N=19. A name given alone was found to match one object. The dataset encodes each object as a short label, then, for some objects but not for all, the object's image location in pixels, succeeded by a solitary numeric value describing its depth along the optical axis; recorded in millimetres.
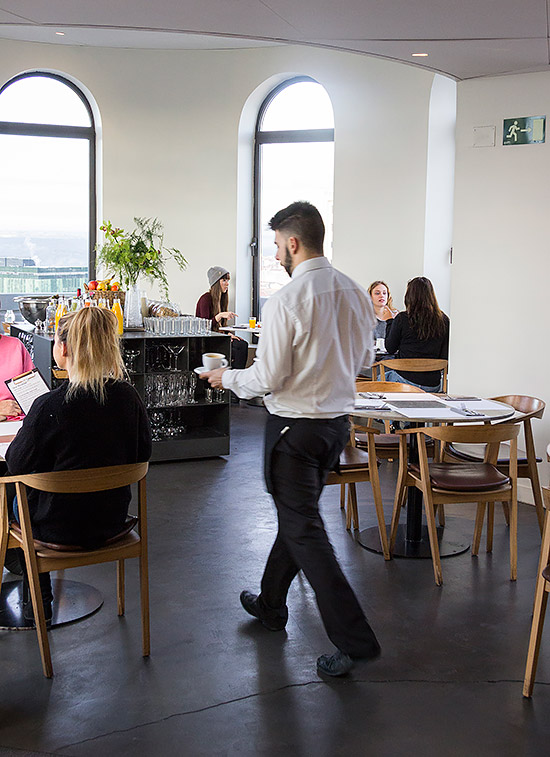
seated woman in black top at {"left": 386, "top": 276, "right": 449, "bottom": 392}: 6773
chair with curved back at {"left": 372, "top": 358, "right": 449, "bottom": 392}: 6395
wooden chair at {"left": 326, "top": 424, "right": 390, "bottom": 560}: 4582
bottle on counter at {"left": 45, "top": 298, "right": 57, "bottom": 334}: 6445
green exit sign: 5656
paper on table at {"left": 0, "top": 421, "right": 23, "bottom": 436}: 3818
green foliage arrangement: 6688
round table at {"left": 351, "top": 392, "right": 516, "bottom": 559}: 4387
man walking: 3193
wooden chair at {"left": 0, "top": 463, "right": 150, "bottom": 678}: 3070
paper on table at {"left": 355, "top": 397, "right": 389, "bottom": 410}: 4596
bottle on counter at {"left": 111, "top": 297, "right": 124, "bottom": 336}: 6371
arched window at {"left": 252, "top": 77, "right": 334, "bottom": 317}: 9781
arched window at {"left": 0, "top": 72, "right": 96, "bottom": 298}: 9828
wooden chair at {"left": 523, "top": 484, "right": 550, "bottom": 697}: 3070
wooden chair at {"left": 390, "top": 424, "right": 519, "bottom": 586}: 4180
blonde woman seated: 3201
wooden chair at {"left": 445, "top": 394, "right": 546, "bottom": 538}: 4750
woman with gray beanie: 9172
